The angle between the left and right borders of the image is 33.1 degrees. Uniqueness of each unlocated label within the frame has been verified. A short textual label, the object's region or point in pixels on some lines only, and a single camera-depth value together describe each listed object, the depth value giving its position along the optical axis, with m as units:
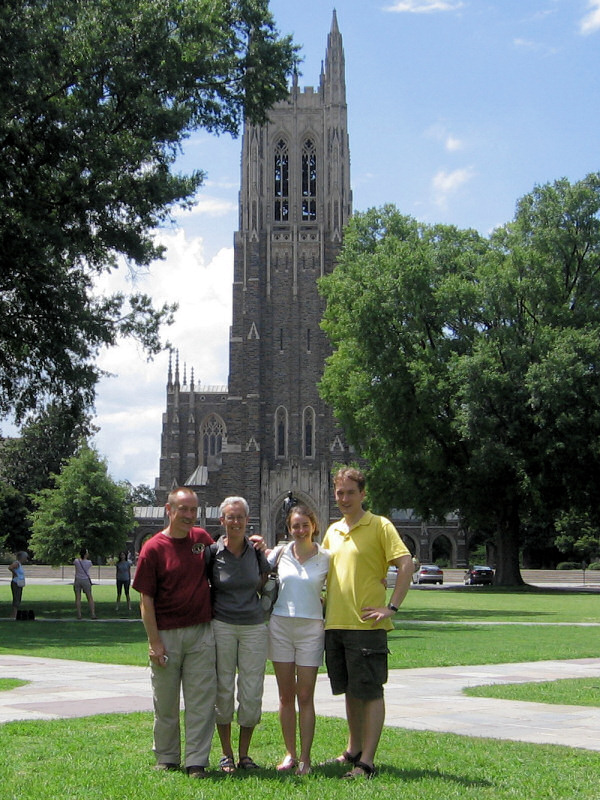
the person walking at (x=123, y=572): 24.58
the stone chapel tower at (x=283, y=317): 67.69
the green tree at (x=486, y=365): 35.53
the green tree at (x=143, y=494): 109.53
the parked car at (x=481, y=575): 49.96
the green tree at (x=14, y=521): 66.50
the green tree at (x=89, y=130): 19.31
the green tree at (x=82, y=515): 45.66
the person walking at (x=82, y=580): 21.64
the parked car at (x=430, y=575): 52.56
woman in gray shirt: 6.18
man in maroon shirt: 6.04
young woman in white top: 6.19
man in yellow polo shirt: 6.06
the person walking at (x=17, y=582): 21.34
